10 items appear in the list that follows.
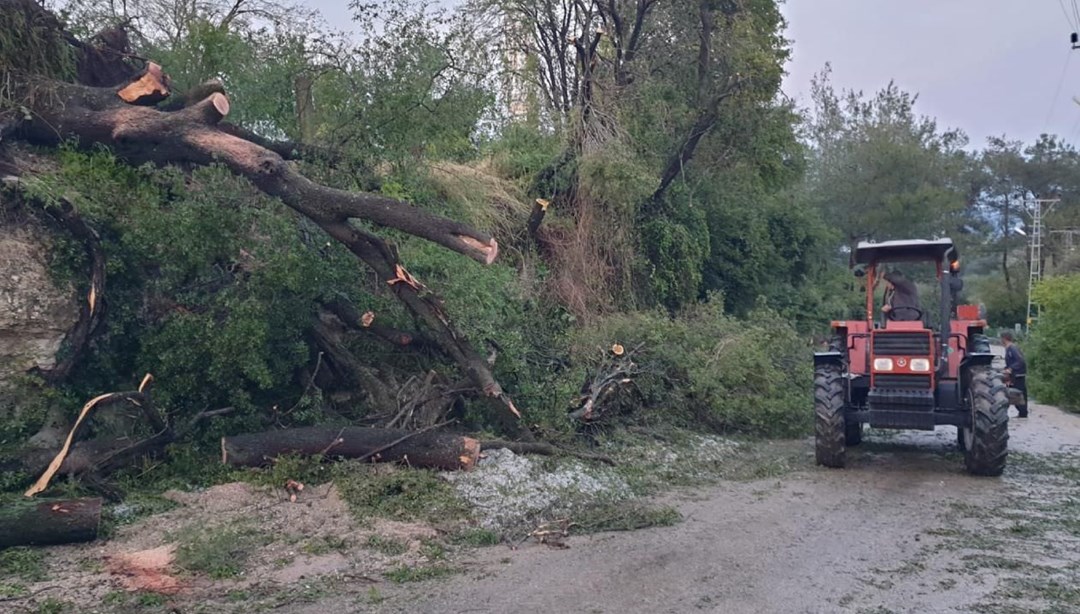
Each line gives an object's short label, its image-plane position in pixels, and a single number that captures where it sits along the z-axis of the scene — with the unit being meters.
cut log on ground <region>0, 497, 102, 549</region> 7.26
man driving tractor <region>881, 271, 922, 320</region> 12.15
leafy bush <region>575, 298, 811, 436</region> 13.27
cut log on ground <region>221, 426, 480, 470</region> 9.05
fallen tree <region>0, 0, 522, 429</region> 9.65
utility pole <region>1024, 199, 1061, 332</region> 45.56
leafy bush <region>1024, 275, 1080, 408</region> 18.66
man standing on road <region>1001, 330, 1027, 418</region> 16.55
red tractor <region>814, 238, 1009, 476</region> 10.81
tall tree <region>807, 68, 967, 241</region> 38.69
